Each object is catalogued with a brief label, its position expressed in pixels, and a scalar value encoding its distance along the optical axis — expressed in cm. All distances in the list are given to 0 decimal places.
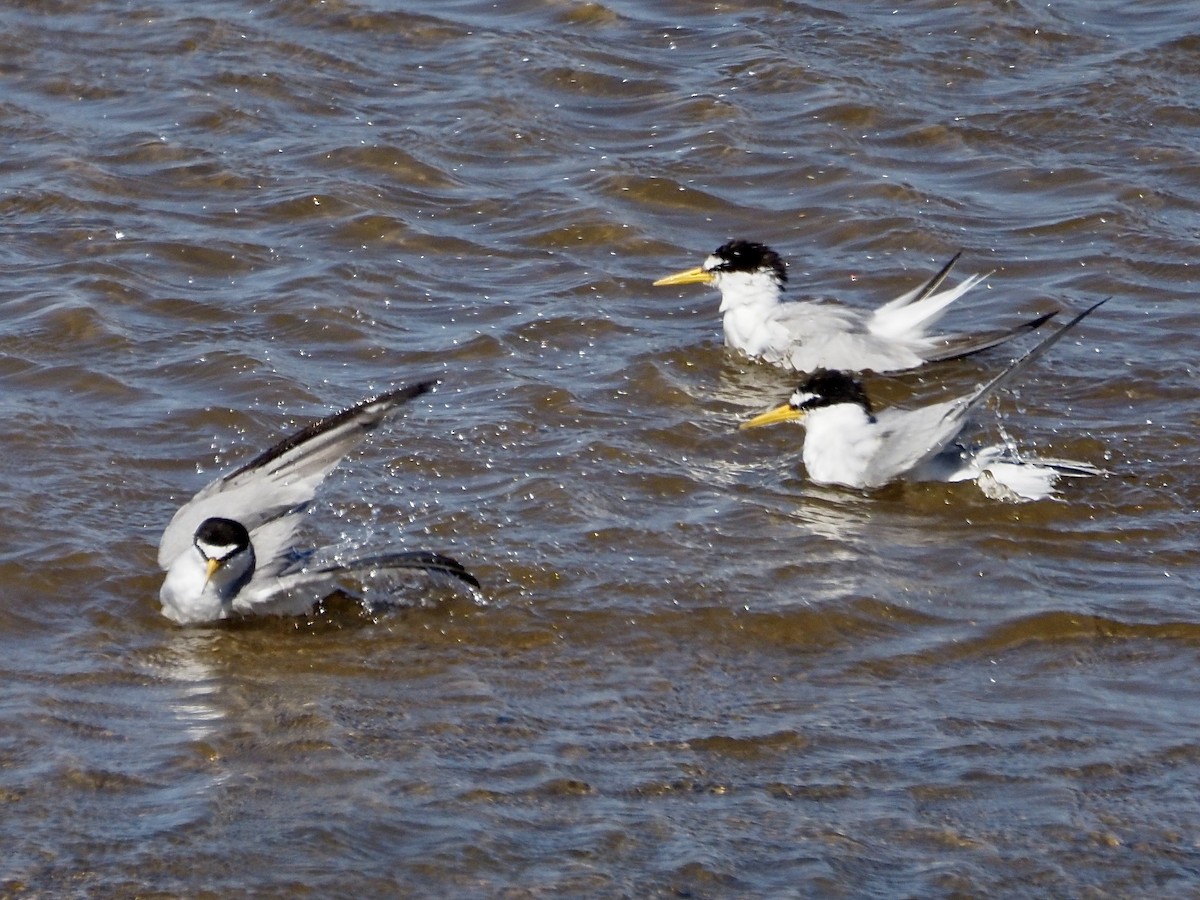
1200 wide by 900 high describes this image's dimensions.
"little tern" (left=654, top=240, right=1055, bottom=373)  1762
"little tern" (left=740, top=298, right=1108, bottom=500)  1481
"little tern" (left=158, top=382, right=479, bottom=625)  1248
